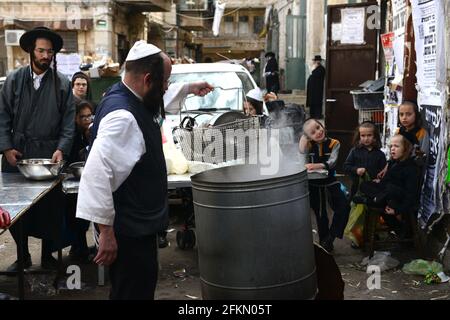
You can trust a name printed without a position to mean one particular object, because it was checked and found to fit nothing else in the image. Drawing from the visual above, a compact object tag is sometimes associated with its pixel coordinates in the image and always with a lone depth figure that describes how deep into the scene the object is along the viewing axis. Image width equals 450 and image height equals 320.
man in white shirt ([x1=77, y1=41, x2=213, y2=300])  2.98
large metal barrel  3.50
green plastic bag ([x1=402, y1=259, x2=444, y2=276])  5.24
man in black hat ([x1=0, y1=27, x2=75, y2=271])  5.13
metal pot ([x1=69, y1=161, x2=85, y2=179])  5.15
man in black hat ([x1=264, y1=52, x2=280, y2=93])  21.47
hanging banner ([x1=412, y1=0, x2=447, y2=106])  5.31
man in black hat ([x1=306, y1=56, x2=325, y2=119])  15.14
